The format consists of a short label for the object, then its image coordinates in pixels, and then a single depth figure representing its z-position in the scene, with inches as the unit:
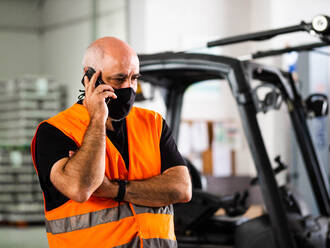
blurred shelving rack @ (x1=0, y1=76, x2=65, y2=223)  331.3
